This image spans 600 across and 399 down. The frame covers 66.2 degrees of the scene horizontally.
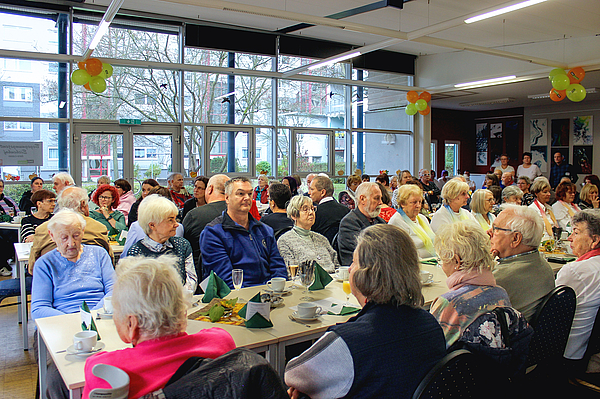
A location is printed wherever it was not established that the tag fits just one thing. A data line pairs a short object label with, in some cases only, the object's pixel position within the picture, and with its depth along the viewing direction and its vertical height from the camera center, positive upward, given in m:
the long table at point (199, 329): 1.87 -0.72
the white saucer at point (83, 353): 1.88 -0.71
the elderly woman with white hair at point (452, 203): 4.78 -0.25
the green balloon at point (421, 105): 11.55 +1.87
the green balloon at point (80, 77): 7.69 +1.74
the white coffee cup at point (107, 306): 2.40 -0.66
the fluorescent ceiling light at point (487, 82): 10.84 +2.38
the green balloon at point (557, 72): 9.18 +2.13
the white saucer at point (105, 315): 2.37 -0.70
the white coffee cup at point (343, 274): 3.16 -0.65
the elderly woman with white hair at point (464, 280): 1.91 -0.45
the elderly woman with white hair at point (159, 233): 3.03 -0.36
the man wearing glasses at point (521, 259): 2.36 -0.44
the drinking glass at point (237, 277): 2.72 -0.58
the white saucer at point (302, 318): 2.31 -0.70
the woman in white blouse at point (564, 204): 6.03 -0.34
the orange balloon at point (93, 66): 7.75 +1.92
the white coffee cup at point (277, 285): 2.83 -0.65
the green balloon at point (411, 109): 11.73 +1.79
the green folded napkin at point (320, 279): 2.94 -0.64
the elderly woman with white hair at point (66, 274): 2.82 -0.59
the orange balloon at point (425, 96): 11.83 +2.14
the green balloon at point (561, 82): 9.02 +1.90
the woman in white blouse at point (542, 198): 5.89 -0.25
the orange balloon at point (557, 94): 9.48 +1.76
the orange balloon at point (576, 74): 9.20 +2.09
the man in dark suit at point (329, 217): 5.01 -0.41
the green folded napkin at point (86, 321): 2.06 -0.64
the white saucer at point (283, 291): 2.83 -0.70
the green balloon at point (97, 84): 7.90 +1.65
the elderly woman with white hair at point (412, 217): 4.32 -0.36
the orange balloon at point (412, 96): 11.65 +2.10
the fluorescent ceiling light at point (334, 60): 8.78 +2.40
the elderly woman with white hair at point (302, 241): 3.65 -0.50
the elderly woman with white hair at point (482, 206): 4.99 -0.30
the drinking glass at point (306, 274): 2.71 -0.56
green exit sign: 9.37 +1.20
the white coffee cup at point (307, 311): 2.31 -0.66
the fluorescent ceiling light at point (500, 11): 5.90 +2.26
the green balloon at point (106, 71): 8.14 +1.95
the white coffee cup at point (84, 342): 1.89 -0.67
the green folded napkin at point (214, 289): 2.64 -0.64
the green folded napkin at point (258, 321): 2.19 -0.68
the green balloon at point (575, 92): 9.12 +1.73
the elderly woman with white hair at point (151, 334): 1.31 -0.47
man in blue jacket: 3.38 -0.49
